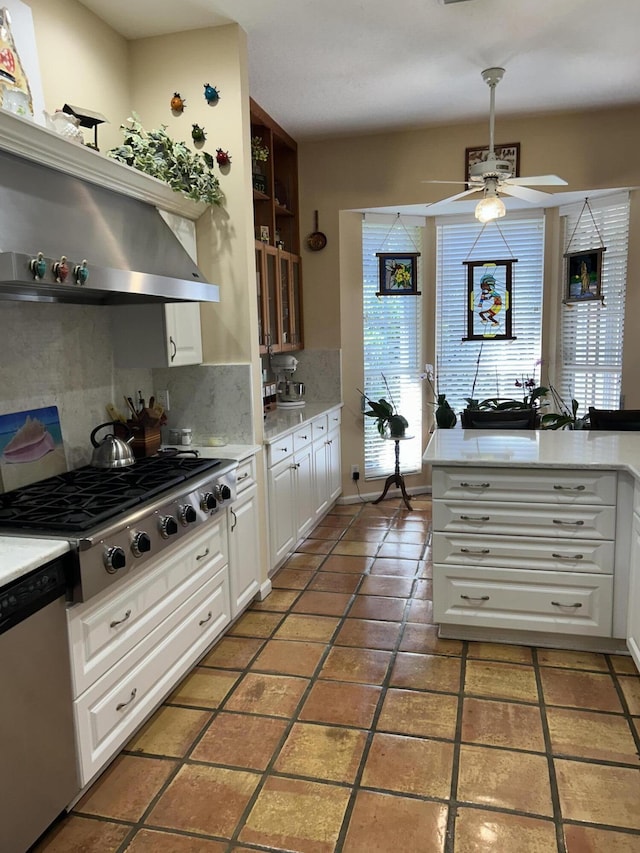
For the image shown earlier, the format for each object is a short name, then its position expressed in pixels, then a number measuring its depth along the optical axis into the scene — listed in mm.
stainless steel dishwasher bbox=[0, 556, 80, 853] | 1658
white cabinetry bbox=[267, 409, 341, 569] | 3791
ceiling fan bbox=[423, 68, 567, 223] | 3508
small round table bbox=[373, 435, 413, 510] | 5195
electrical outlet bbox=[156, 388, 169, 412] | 3494
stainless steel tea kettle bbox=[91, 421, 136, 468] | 2850
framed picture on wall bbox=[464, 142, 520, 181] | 4730
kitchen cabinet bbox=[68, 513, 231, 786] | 1993
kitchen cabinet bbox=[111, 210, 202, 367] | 3041
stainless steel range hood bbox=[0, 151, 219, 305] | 2004
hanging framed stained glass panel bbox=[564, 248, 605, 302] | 4934
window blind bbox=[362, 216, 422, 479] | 5348
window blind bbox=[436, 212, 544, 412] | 5301
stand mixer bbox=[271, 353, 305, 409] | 5059
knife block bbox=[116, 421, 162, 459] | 3080
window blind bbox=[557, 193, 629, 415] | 4844
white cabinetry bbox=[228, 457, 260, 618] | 3115
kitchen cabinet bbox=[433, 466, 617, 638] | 2771
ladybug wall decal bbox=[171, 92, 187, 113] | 3223
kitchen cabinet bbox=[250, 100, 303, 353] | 4285
